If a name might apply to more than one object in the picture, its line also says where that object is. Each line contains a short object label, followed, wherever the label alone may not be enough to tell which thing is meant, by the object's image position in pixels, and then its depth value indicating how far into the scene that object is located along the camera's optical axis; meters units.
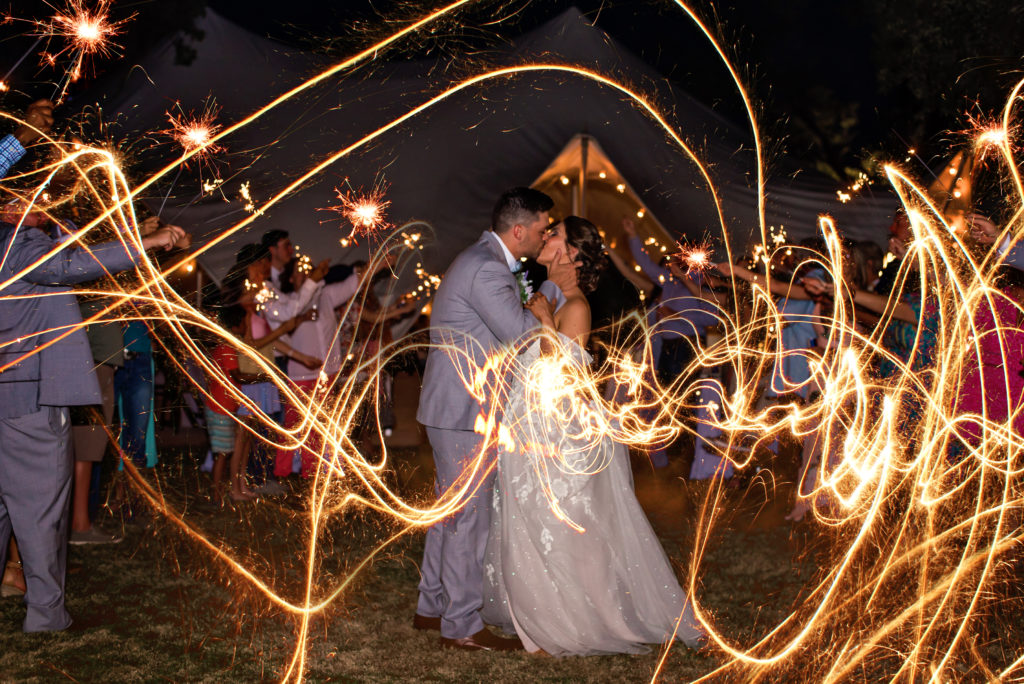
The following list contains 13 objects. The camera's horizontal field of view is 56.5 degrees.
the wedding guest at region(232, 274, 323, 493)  7.23
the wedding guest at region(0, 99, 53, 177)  4.15
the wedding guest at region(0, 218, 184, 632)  4.25
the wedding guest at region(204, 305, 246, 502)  7.11
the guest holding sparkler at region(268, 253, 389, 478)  7.72
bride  4.31
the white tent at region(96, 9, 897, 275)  10.02
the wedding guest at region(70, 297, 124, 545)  5.93
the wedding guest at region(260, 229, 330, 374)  7.51
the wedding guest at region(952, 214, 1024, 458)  5.23
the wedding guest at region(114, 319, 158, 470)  6.76
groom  4.24
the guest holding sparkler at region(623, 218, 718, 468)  8.63
